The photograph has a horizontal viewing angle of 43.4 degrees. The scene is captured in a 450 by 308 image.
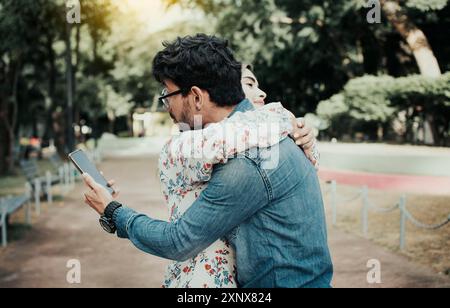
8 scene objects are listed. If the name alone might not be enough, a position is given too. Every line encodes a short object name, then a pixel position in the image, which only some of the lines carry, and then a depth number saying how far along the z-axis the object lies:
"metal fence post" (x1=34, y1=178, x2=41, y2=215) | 11.59
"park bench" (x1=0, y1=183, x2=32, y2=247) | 8.35
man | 1.87
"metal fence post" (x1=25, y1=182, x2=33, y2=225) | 10.40
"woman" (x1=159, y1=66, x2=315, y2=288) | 1.86
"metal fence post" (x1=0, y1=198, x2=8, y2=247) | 8.21
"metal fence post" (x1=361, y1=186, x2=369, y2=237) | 9.15
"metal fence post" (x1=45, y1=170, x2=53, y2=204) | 13.20
